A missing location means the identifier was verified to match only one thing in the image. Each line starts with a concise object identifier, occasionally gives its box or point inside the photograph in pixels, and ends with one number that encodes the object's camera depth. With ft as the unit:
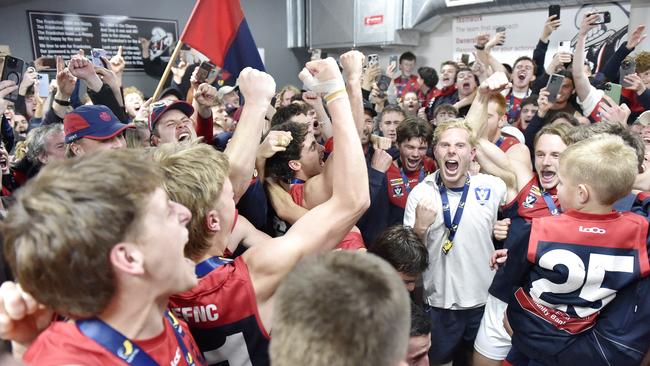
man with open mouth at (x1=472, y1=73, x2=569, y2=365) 8.07
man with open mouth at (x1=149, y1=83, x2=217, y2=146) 10.32
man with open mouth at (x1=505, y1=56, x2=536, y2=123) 19.30
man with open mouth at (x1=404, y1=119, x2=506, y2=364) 8.94
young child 6.10
